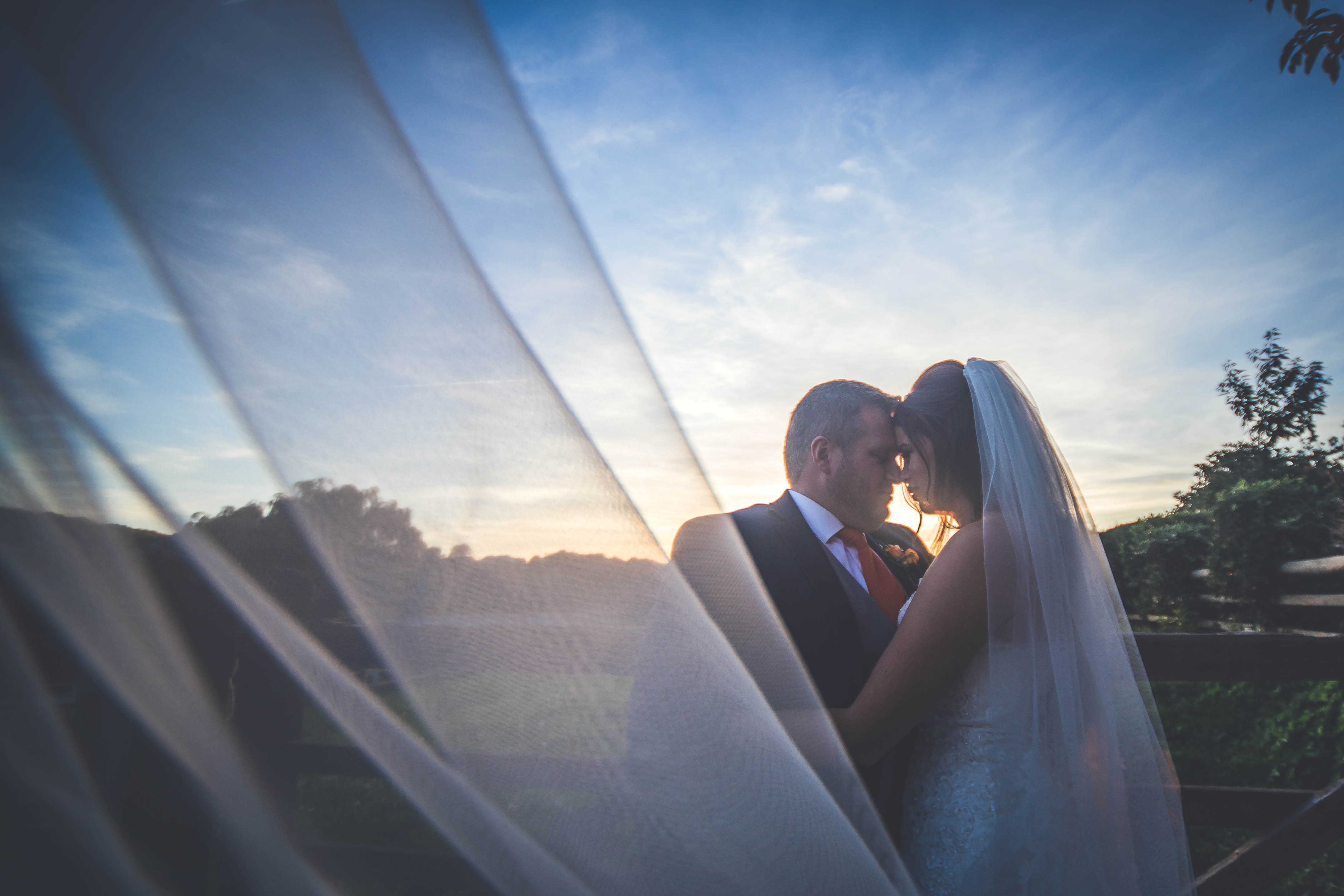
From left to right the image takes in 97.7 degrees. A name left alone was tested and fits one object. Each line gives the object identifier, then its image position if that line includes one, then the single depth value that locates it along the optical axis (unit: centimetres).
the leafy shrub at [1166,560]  834
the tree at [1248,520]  682
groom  224
